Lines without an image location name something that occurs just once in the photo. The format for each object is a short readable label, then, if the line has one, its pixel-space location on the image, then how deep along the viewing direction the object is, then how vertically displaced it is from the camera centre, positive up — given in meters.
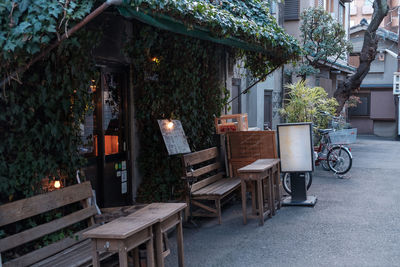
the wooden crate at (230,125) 9.45 -0.34
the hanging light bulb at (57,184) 5.46 -0.85
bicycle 11.78 -1.11
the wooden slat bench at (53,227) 4.29 -1.16
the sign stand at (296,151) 8.58 -0.80
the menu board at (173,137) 7.16 -0.44
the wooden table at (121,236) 3.99 -1.09
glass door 6.88 -0.46
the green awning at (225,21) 4.93 +1.06
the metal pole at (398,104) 27.42 +0.07
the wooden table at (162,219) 4.65 -1.13
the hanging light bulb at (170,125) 7.46 -0.26
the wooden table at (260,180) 7.33 -1.18
